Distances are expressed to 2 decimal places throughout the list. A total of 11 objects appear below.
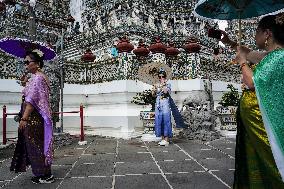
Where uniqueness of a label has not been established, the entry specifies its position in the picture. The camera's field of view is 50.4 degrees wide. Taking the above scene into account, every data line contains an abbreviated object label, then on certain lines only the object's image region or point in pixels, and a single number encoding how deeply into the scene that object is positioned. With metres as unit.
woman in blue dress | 8.15
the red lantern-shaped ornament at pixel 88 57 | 12.87
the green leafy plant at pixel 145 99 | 10.16
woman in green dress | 2.28
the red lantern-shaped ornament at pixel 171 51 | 12.05
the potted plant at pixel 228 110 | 10.53
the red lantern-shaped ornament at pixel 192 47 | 11.82
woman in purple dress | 4.35
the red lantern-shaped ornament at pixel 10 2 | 9.54
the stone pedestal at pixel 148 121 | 9.79
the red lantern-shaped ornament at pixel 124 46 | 10.85
